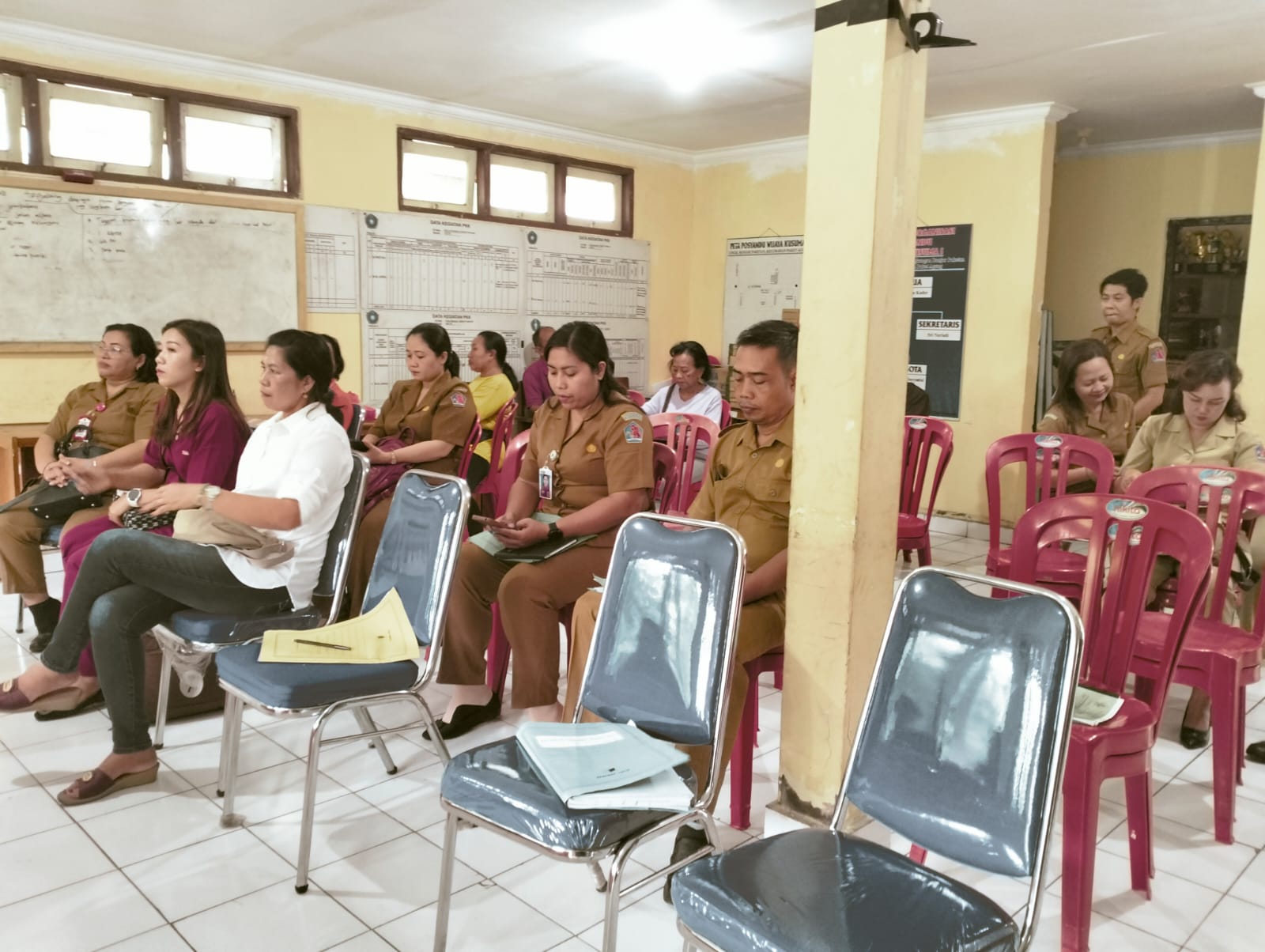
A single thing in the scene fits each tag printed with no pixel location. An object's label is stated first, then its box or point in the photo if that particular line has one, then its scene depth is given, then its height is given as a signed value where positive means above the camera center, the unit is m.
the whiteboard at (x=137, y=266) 4.62 +0.29
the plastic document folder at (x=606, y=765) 1.60 -0.75
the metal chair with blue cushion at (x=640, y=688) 1.61 -0.69
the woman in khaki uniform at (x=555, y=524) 2.73 -0.56
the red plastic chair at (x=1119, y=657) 1.92 -0.72
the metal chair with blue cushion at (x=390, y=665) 2.10 -0.76
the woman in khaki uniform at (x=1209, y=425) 3.30 -0.28
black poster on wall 6.07 +0.17
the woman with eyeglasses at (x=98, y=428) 3.48 -0.41
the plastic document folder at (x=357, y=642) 2.19 -0.73
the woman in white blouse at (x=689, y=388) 5.32 -0.30
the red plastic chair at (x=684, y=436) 3.86 -0.41
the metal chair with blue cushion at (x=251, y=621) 2.47 -0.76
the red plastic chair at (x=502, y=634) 3.06 -0.95
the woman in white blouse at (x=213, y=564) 2.46 -0.61
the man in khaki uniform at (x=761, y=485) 2.35 -0.38
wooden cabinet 6.16 +0.39
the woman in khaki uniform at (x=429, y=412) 3.94 -0.35
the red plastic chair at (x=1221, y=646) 2.41 -0.76
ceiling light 4.14 +1.34
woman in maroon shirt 2.70 -0.28
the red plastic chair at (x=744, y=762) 2.40 -1.06
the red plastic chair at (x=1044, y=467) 3.26 -0.45
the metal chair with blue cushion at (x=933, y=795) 1.34 -0.70
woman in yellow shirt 5.49 -0.29
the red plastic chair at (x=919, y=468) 4.19 -0.57
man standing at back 4.97 -0.01
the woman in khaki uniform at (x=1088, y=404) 3.92 -0.26
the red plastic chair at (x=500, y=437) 4.58 -0.52
